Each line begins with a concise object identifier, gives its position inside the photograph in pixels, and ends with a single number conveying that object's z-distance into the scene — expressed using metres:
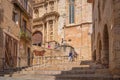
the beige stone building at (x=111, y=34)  6.46
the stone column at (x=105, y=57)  8.57
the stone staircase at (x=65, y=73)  6.72
